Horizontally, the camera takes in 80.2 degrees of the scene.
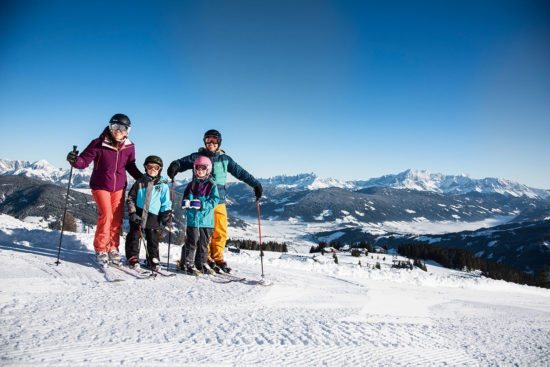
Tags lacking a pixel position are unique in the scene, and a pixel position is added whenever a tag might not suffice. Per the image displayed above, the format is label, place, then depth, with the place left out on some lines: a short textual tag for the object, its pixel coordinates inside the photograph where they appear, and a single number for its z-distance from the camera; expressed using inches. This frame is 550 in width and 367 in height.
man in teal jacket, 274.2
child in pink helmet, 249.0
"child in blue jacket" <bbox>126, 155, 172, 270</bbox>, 253.4
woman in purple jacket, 249.1
